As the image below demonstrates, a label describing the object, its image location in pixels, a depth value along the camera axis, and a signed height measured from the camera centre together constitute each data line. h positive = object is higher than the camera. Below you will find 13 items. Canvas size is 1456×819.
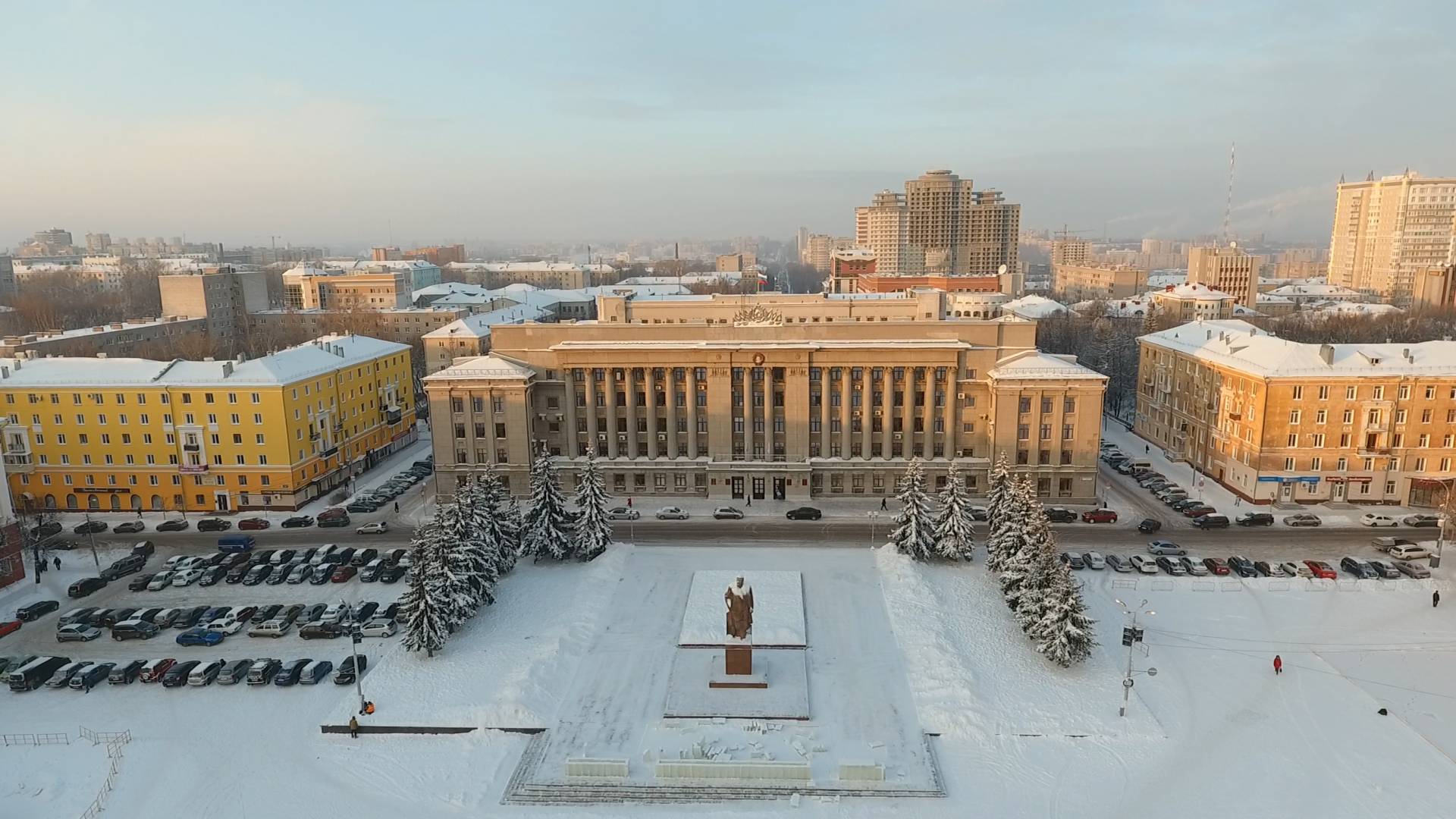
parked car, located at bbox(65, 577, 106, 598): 52.56 -20.11
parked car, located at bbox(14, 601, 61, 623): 49.50 -20.29
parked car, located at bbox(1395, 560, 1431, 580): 52.12 -19.97
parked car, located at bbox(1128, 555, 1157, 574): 53.62 -19.96
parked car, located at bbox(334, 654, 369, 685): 41.22 -20.07
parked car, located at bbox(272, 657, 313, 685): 41.12 -19.94
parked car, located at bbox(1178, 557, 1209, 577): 53.22 -20.00
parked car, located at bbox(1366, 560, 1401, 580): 52.09 -19.86
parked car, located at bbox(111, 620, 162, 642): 46.88 -20.23
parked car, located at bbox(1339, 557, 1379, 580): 52.00 -19.80
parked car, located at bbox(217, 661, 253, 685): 41.50 -20.06
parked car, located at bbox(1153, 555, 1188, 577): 53.38 -20.01
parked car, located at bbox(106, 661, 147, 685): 41.88 -20.19
